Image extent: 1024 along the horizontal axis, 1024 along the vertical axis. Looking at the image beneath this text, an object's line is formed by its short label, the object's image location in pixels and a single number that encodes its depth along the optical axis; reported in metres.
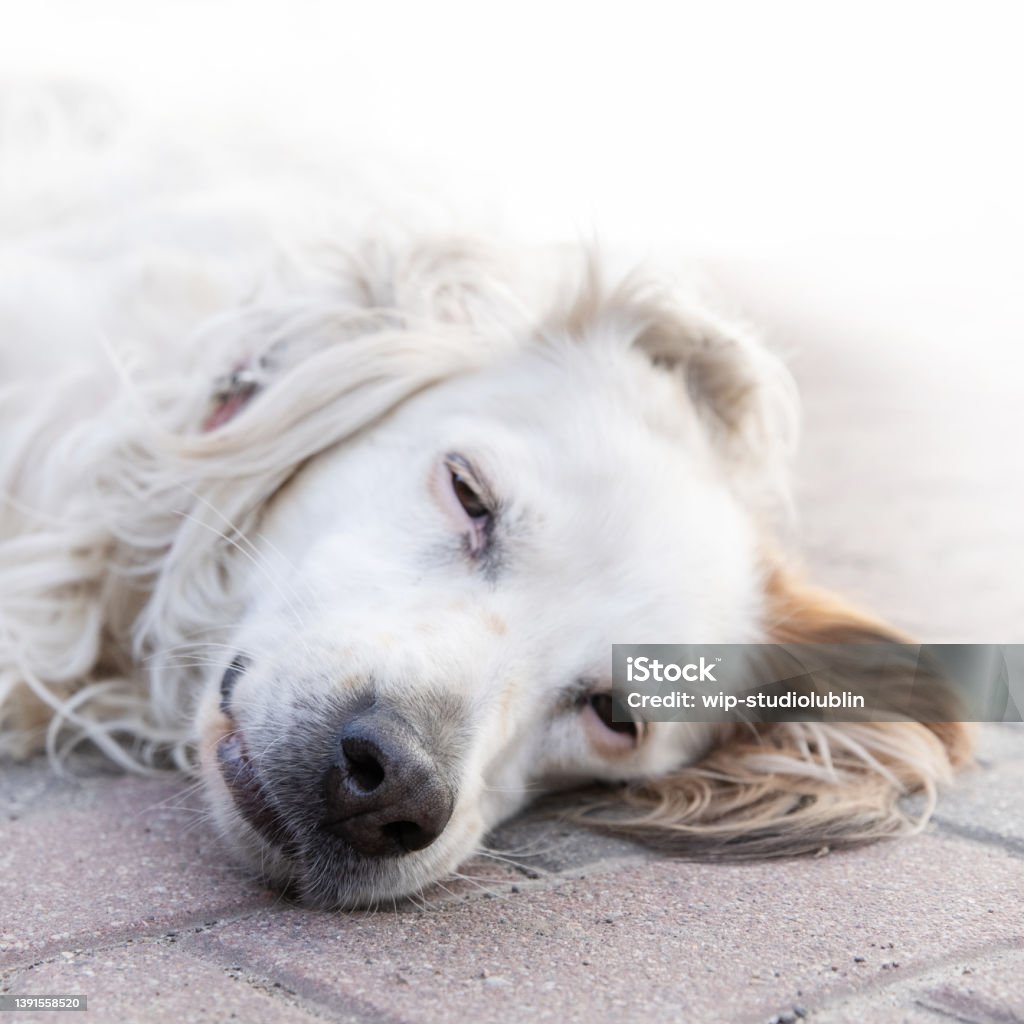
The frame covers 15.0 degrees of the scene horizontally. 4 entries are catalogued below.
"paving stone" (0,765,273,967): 1.09
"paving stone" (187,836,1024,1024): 1.07
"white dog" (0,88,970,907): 1.16
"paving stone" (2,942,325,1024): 1.05
